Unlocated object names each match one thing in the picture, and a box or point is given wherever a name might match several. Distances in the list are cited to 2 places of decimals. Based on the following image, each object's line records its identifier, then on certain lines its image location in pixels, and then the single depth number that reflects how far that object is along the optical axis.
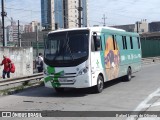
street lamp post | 28.00
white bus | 12.46
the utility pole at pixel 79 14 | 32.89
